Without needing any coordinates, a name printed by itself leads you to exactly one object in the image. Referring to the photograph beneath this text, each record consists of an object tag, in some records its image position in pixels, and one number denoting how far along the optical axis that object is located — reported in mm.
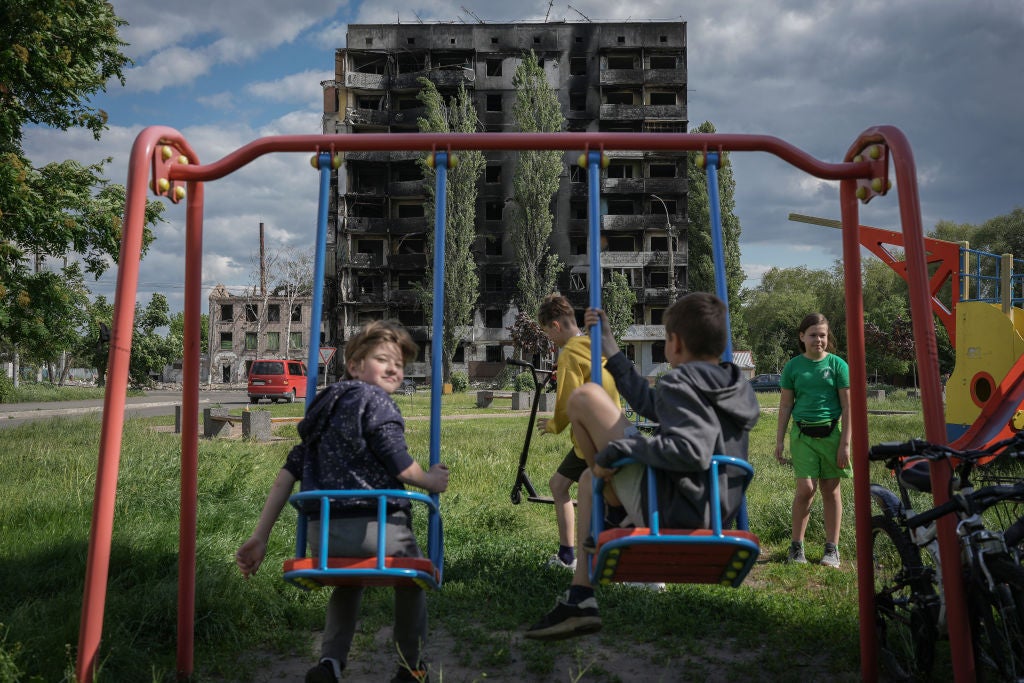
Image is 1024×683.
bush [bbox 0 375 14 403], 32812
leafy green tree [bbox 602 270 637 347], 42719
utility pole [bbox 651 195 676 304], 49125
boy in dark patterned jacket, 2912
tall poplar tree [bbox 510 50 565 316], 44938
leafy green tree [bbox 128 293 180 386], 48938
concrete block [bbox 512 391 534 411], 24266
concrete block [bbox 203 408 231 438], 14945
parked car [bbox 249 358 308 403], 31959
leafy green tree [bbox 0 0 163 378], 11562
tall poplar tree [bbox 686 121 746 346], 48656
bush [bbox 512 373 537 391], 27283
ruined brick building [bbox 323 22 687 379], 50406
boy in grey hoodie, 2814
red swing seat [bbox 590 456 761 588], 2773
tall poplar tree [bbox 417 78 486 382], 44969
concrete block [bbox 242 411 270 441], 14180
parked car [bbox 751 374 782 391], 50594
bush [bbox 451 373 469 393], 39566
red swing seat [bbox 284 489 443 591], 2752
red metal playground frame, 3150
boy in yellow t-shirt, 4551
